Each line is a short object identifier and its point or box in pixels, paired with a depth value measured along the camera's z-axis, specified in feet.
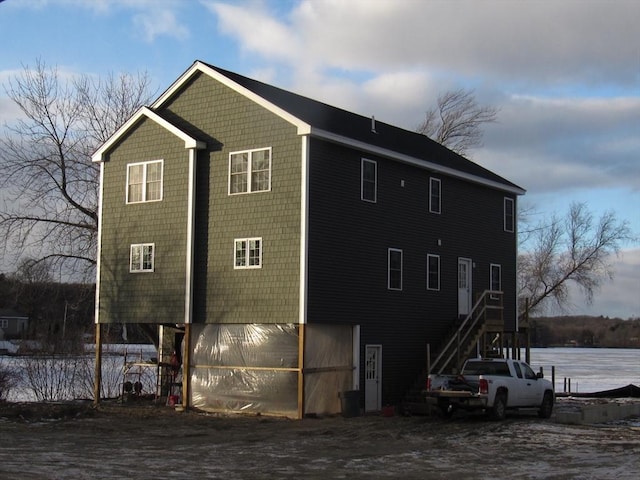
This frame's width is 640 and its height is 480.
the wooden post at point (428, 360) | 96.43
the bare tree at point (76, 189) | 132.46
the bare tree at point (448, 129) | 182.60
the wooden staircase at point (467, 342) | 97.86
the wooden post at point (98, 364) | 101.71
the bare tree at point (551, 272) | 198.49
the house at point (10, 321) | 387.75
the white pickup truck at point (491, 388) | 79.05
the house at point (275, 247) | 87.66
